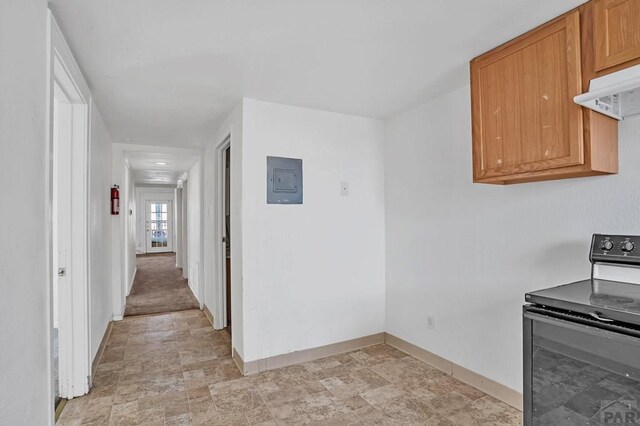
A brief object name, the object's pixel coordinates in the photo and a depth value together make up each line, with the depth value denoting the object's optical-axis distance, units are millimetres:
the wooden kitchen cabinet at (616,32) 1426
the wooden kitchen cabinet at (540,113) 1625
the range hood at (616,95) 1364
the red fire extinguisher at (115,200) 4160
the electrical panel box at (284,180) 2947
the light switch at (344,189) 3291
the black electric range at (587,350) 1199
